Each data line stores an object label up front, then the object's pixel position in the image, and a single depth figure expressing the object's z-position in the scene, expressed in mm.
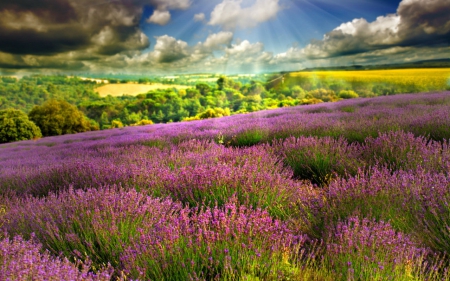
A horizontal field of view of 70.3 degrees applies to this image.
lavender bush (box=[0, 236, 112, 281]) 5987
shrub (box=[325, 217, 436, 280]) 6826
